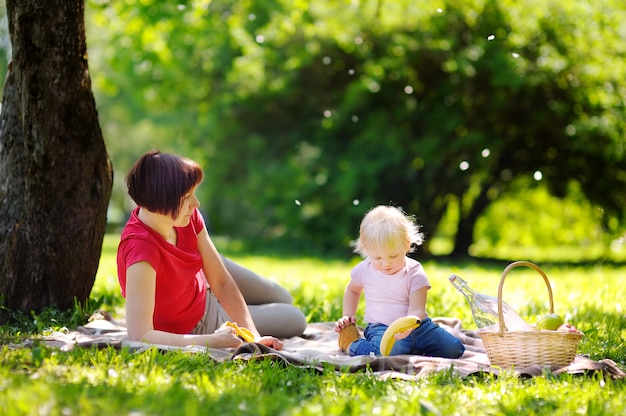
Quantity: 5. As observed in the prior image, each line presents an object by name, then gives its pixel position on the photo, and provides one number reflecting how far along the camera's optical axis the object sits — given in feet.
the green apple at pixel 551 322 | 12.76
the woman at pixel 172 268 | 12.56
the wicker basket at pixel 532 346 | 12.20
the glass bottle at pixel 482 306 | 13.78
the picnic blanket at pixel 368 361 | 12.12
